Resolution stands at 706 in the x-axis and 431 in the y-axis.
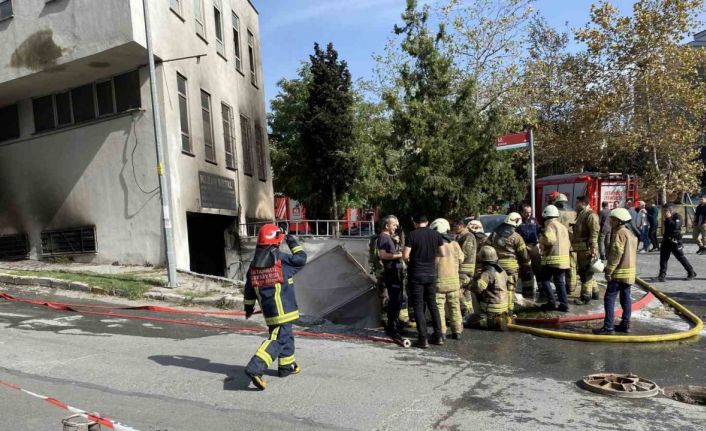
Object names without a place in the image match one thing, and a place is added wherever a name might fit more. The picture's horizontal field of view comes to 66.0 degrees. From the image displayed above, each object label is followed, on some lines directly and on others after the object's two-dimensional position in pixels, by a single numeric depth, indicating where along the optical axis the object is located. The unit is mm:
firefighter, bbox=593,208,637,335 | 7332
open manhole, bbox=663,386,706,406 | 5125
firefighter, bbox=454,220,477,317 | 8391
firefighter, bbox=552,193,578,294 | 9688
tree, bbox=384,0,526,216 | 11633
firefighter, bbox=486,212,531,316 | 8516
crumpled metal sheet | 9000
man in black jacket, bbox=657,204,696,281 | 11289
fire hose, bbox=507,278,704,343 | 7191
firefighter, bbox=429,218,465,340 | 7488
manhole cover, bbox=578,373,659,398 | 5023
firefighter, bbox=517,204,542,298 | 9453
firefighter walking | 5461
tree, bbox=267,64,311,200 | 27656
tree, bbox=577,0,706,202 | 21422
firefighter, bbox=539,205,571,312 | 8711
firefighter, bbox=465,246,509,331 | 8047
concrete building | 12641
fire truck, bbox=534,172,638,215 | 21000
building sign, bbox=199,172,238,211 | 14586
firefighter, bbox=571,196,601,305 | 9117
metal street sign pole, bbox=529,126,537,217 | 9250
